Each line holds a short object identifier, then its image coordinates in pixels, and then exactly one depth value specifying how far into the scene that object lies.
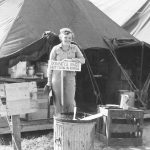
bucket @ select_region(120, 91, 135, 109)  8.26
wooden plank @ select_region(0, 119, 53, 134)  6.75
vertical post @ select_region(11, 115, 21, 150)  5.08
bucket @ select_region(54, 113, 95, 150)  5.20
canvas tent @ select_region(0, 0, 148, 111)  7.01
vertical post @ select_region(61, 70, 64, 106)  5.87
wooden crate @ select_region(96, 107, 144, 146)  6.43
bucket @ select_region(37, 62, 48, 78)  7.20
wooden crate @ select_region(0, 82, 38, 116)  4.92
